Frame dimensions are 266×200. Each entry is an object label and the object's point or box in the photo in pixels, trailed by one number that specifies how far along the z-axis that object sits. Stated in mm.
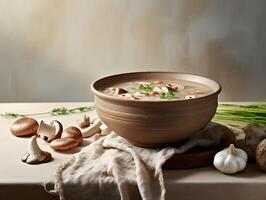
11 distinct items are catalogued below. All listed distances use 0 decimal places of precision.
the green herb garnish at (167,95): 1046
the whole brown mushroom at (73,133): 1165
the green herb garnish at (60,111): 1427
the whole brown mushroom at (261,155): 984
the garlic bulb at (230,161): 988
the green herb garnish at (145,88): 1102
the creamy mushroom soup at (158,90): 1055
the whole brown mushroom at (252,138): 1048
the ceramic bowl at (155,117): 985
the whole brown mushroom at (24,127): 1241
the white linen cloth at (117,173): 952
